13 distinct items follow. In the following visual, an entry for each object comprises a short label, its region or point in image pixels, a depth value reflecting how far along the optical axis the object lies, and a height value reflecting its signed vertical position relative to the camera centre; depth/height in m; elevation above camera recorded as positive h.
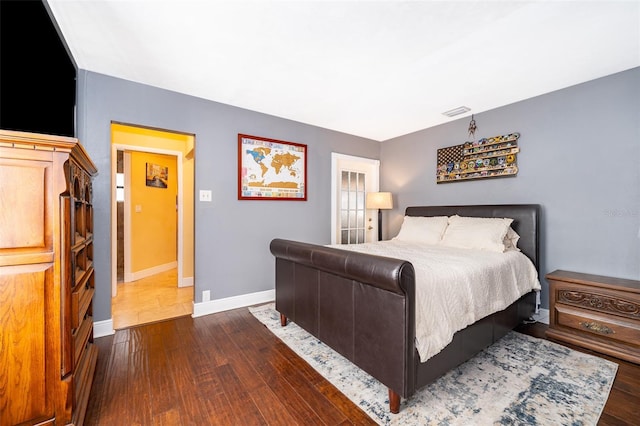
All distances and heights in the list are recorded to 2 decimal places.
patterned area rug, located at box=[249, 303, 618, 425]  1.46 -1.11
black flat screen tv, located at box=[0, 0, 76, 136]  1.23 +0.76
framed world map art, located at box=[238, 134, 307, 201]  3.20 +0.54
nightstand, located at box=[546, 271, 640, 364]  2.04 -0.83
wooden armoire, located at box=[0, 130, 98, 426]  1.12 -0.30
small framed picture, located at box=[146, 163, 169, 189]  4.56 +0.64
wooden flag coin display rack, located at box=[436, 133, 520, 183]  3.05 +0.65
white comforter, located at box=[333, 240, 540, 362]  1.53 -0.52
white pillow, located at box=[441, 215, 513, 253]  2.66 -0.22
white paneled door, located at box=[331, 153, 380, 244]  4.07 +0.23
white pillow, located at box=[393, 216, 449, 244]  3.18 -0.21
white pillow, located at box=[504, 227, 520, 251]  2.78 -0.27
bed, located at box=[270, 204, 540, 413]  1.42 -0.69
